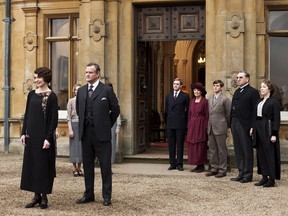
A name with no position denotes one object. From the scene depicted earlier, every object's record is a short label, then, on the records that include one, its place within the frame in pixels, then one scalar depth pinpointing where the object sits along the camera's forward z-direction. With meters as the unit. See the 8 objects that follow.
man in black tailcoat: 9.31
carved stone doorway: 12.30
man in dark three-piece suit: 7.09
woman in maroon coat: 10.53
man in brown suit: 10.04
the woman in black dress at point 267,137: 8.71
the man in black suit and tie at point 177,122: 10.87
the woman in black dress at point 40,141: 6.88
